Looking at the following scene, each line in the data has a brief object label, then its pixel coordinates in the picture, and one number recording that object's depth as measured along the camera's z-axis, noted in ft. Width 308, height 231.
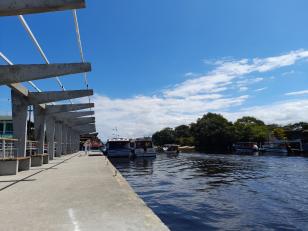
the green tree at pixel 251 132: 220.53
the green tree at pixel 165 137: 358.04
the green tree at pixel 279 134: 228.18
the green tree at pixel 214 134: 231.43
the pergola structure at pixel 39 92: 20.96
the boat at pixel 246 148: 176.43
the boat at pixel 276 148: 158.76
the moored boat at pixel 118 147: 106.19
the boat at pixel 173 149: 182.50
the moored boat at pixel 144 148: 114.98
